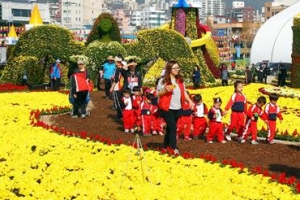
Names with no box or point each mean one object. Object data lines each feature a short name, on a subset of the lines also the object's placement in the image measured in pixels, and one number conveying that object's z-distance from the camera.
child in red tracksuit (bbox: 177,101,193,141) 13.48
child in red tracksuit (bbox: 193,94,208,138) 13.66
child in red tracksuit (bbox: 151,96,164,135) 14.17
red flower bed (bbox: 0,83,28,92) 26.56
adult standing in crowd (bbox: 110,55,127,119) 15.79
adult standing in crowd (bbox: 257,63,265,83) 37.50
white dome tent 64.75
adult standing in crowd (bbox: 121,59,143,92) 15.75
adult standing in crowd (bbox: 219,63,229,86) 32.44
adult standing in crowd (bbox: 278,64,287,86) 32.06
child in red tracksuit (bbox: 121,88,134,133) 14.41
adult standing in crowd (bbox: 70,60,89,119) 15.89
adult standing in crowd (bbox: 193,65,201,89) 28.86
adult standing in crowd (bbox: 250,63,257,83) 42.79
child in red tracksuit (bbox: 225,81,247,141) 13.50
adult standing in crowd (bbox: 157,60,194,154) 10.66
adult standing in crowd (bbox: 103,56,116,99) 20.19
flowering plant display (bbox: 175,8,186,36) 35.64
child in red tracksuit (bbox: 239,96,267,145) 13.09
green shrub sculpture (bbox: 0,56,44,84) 28.89
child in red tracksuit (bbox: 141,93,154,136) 14.04
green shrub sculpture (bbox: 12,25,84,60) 29.75
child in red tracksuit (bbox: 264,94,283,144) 13.20
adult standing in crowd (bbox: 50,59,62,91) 26.09
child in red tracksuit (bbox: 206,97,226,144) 13.05
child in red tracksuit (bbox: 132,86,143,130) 14.42
